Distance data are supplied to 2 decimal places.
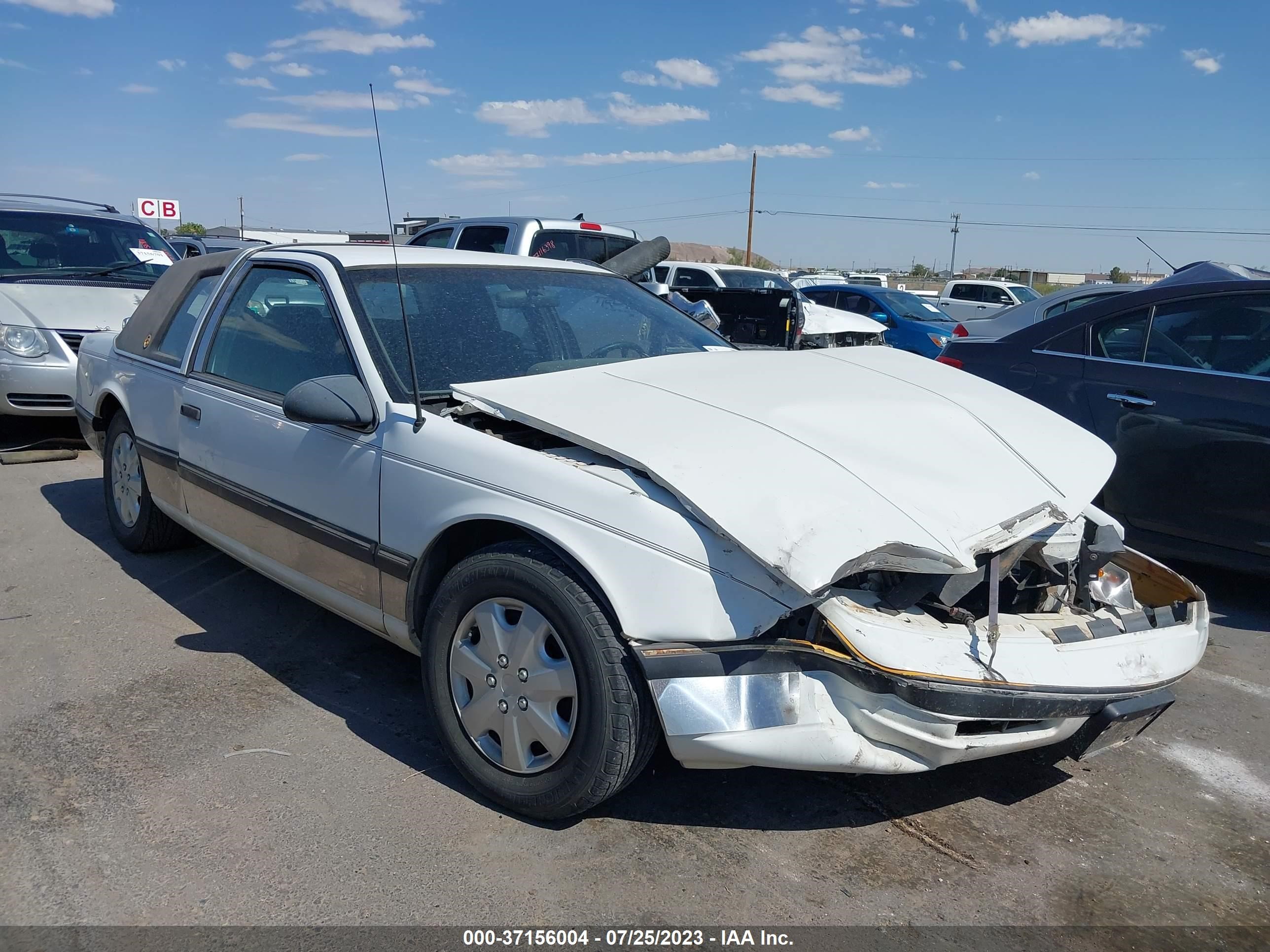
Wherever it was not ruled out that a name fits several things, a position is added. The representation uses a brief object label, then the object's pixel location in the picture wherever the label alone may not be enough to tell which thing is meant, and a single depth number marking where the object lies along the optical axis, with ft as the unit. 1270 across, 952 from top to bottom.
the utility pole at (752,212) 141.79
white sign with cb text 86.99
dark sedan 14.60
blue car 47.88
